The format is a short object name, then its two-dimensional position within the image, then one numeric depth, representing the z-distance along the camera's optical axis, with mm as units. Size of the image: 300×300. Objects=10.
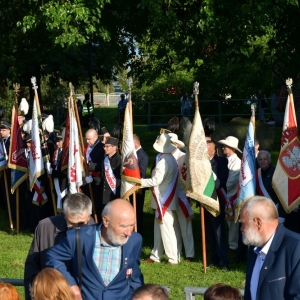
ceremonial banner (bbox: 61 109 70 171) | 13969
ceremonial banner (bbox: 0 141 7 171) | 16031
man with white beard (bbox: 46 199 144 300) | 6816
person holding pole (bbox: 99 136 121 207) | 13406
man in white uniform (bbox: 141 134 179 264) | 12500
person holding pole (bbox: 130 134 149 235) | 13375
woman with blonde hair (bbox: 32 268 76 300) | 5656
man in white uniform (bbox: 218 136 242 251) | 12570
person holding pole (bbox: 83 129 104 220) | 13977
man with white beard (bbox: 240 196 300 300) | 6141
